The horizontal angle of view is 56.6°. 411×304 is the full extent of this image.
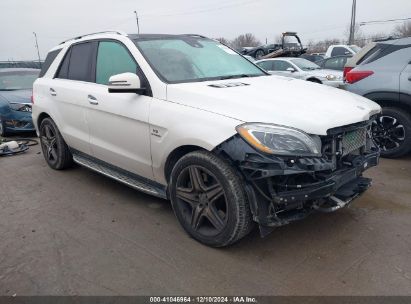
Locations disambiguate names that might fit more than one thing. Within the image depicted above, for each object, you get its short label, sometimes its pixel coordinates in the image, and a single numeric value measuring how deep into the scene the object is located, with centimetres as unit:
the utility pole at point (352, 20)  2941
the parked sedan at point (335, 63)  1270
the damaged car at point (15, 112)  786
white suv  269
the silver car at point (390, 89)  519
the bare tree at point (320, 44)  5726
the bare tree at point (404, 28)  5156
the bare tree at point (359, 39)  5732
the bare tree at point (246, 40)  7325
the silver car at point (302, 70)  1113
